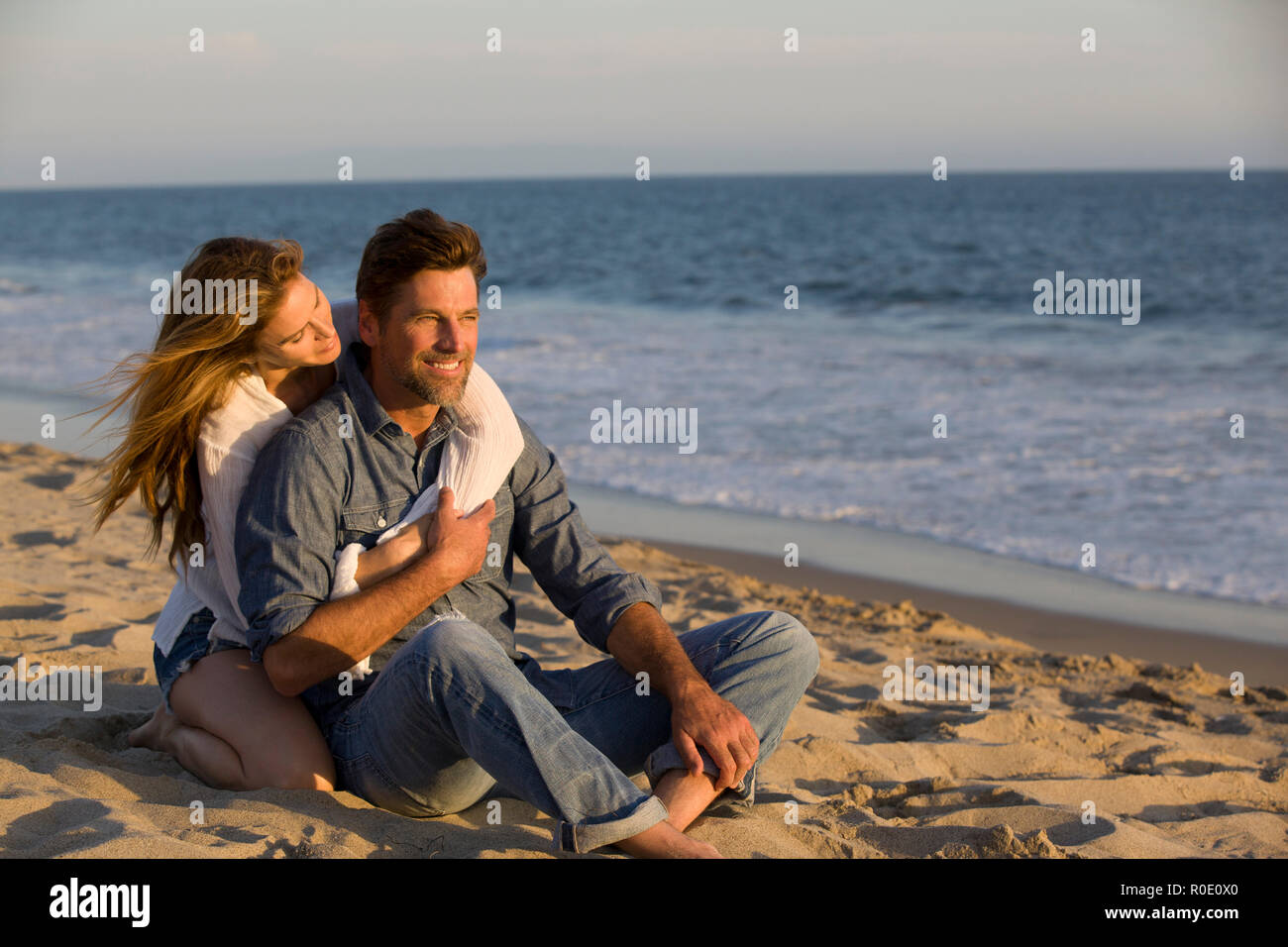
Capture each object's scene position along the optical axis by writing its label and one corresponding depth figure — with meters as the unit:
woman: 2.90
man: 2.59
